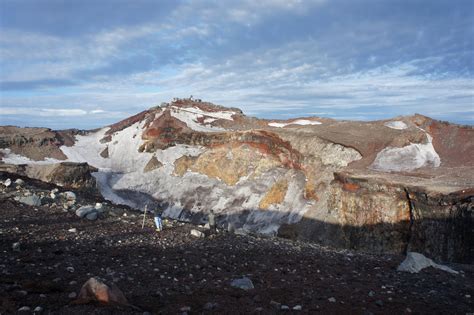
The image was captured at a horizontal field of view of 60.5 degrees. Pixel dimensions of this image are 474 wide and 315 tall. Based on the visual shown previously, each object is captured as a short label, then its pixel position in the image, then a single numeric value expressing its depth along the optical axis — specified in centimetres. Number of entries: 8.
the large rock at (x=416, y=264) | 1063
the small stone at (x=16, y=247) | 893
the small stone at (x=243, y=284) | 790
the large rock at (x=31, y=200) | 1400
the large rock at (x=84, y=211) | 1339
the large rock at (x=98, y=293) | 571
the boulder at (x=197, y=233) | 1246
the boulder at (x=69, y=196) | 1607
